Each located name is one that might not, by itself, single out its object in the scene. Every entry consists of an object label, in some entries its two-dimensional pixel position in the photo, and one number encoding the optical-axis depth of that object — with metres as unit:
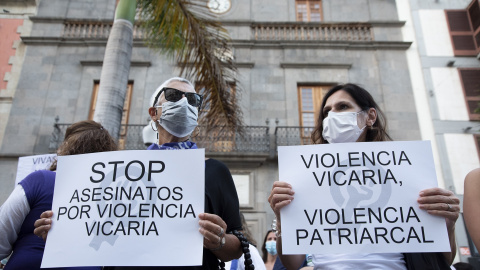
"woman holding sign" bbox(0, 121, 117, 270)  1.93
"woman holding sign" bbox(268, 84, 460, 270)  1.76
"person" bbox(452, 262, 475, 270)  4.55
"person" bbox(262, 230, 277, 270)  4.85
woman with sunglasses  1.81
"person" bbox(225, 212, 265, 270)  3.23
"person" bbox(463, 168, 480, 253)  1.62
